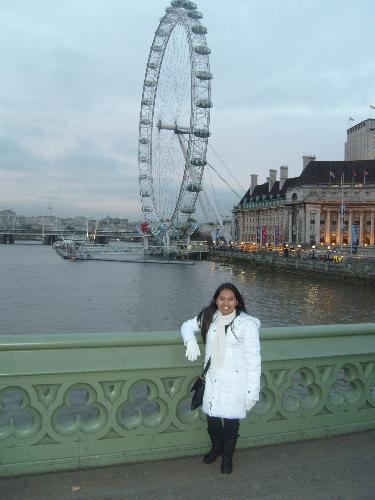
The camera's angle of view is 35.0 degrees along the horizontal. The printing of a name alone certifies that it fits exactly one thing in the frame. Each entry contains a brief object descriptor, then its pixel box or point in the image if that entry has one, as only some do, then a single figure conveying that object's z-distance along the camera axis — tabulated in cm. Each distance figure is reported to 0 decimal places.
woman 354
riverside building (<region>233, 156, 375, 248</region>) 9781
